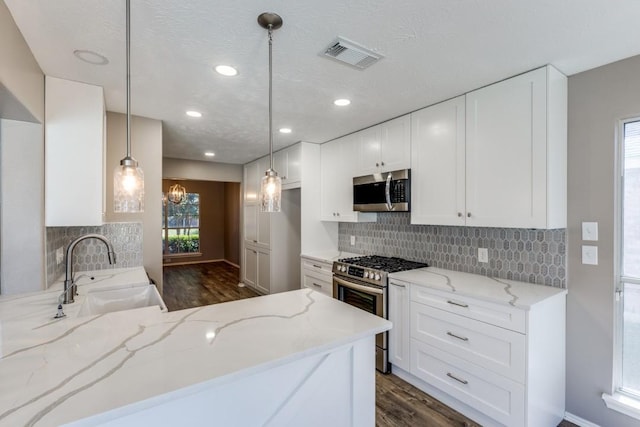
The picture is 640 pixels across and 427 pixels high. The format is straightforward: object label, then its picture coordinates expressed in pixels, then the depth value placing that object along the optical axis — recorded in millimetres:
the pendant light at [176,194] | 7797
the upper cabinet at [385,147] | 2918
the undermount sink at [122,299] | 2170
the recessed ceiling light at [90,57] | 1791
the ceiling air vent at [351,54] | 1697
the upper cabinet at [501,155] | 1990
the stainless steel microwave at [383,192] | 2863
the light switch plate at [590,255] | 1988
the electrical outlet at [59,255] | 2458
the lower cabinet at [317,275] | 3496
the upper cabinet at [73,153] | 2100
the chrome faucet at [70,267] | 1737
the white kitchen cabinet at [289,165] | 4078
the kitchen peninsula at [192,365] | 865
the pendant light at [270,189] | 1571
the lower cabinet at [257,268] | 4906
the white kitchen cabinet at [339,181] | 3590
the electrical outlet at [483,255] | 2588
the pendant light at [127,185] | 1271
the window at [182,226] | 8562
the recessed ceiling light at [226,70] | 1973
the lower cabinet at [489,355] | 1839
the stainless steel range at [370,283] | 2697
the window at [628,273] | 1890
